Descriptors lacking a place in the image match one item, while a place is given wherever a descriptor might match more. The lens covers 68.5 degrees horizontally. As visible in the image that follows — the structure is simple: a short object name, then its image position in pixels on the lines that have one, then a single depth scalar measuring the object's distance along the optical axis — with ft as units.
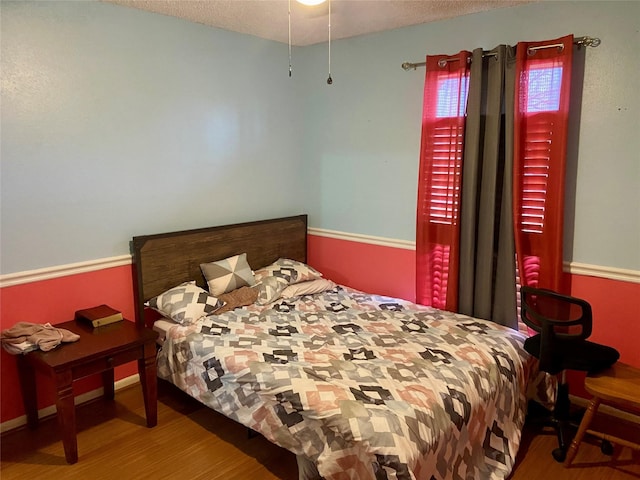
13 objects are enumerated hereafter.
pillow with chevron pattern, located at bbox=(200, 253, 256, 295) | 10.61
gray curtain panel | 9.25
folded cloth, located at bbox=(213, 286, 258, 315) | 10.18
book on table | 8.80
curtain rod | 8.37
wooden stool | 7.06
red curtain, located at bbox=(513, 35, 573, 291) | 8.63
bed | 6.39
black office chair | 7.64
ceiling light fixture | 8.34
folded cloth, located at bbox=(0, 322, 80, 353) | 7.80
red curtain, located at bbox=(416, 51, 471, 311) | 9.93
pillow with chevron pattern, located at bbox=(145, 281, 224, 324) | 9.48
